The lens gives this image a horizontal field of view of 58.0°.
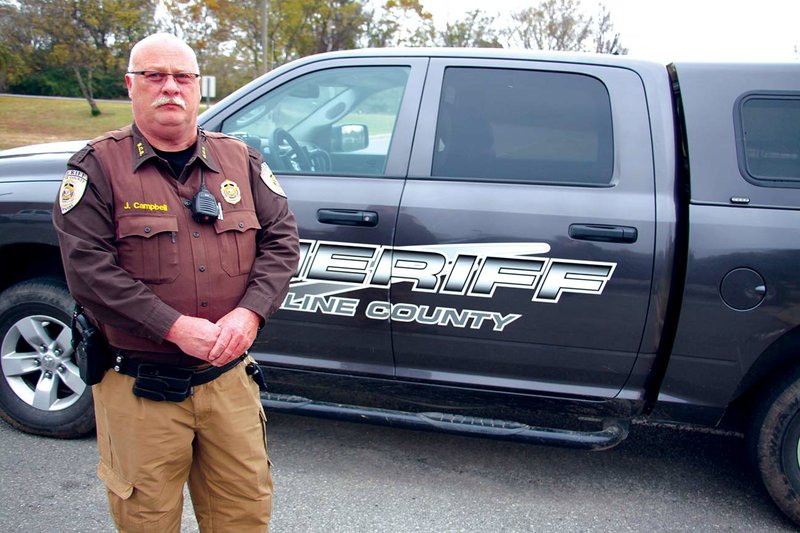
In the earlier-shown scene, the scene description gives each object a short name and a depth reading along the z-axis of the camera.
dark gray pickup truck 2.85
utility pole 22.30
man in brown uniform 1.88
